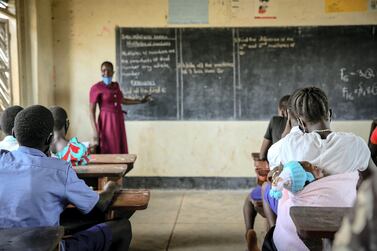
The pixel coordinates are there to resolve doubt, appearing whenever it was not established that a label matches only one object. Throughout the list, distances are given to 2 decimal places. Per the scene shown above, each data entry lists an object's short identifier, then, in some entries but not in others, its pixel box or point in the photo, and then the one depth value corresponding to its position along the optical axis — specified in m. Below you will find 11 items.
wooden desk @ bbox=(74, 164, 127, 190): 2.85
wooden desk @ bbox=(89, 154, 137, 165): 3.27
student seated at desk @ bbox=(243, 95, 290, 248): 3.04
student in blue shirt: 1.74
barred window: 4.35
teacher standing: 4.76
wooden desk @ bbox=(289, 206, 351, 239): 1.58
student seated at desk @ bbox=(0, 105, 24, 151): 2.55
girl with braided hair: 1.88
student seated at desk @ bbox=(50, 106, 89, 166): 2.89
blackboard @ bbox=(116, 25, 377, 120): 5.11
